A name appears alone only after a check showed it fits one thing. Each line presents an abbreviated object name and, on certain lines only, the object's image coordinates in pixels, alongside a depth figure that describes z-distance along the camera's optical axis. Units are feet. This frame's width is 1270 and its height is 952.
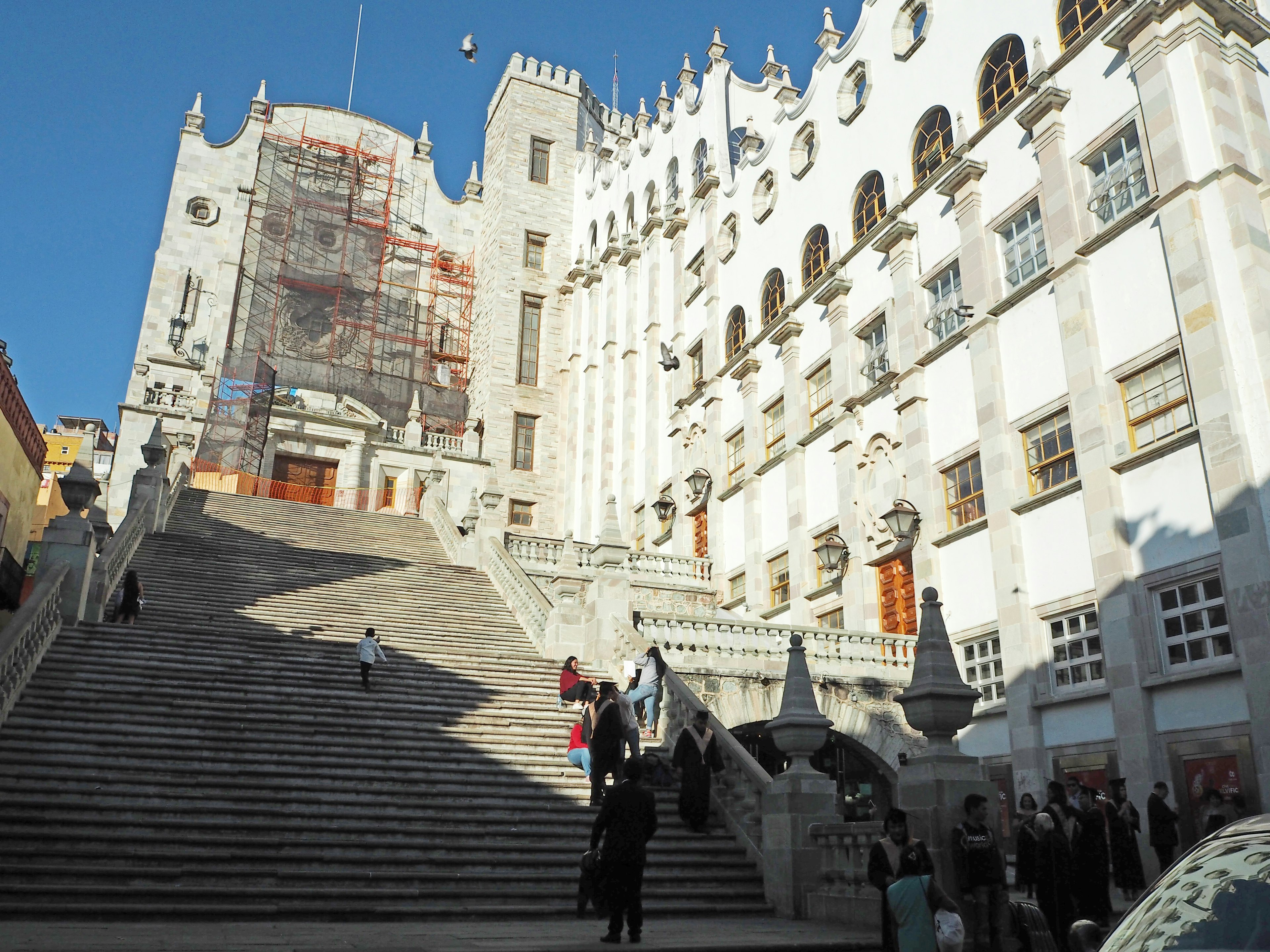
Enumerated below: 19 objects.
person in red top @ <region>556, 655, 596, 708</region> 45.60
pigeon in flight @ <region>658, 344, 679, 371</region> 98.32
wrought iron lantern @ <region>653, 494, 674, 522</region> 99.55
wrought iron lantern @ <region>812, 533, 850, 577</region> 71.72
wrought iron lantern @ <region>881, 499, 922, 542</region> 65.16
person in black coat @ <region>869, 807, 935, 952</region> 24.31
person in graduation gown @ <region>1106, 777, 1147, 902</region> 35.37
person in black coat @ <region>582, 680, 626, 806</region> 39.34
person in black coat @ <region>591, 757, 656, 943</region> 26.14
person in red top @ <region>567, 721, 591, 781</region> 42.47
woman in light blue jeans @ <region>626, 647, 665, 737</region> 48.47
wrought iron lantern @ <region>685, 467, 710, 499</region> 92.99
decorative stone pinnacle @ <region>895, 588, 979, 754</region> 29.86
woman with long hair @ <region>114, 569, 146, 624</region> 54.03
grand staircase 31.35
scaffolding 136.77
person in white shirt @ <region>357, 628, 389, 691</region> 48.65
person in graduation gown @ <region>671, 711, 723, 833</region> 40.01
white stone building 47.50
